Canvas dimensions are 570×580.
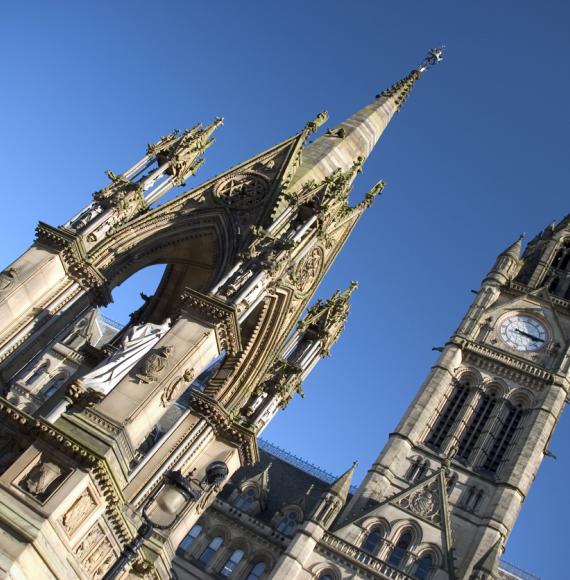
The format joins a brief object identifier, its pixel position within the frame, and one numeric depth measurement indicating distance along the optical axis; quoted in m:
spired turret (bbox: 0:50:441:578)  12.09
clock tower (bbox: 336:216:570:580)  40.31
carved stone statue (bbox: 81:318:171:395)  13.15
